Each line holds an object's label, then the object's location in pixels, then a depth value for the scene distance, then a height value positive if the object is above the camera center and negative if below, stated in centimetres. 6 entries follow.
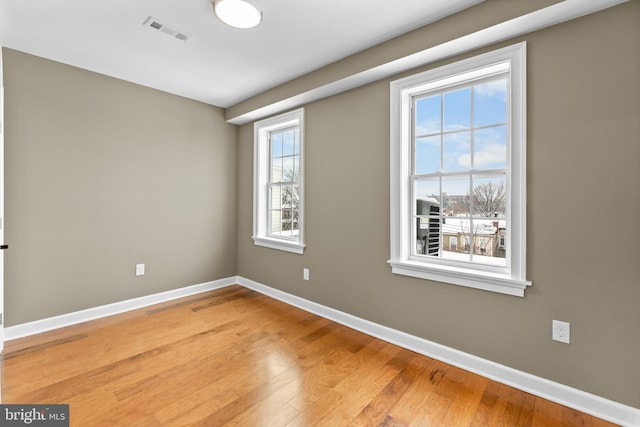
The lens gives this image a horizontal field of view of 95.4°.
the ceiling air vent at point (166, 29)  219 +144
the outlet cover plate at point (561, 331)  181 -73
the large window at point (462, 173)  199 +33
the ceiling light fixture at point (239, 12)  193 +139
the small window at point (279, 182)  352 +41
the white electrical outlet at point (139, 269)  338 -66
